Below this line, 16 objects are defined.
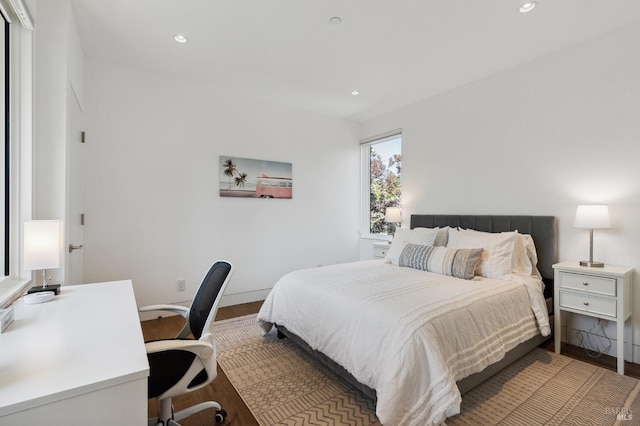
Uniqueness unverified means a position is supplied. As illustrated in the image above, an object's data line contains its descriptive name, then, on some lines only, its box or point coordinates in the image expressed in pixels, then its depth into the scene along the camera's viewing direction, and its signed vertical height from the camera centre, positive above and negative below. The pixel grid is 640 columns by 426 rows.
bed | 1.57 -0.69
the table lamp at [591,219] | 2.41 -0.06
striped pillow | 2.64 -0.45
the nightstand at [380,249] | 4.29 -0.54
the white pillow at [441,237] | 3.30 -0.28
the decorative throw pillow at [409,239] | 3.25 -0.30
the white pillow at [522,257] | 2.73 -0.41
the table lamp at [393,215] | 4.19 -0.05
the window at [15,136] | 1.78 +0.46
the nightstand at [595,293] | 2.24 -0.64
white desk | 0.78 -0.48
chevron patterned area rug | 1.77 -1.20
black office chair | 1.33 -0.69
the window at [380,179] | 4.54 +0.51
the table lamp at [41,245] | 1.63 -0.19
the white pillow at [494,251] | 2.63 -0.36
